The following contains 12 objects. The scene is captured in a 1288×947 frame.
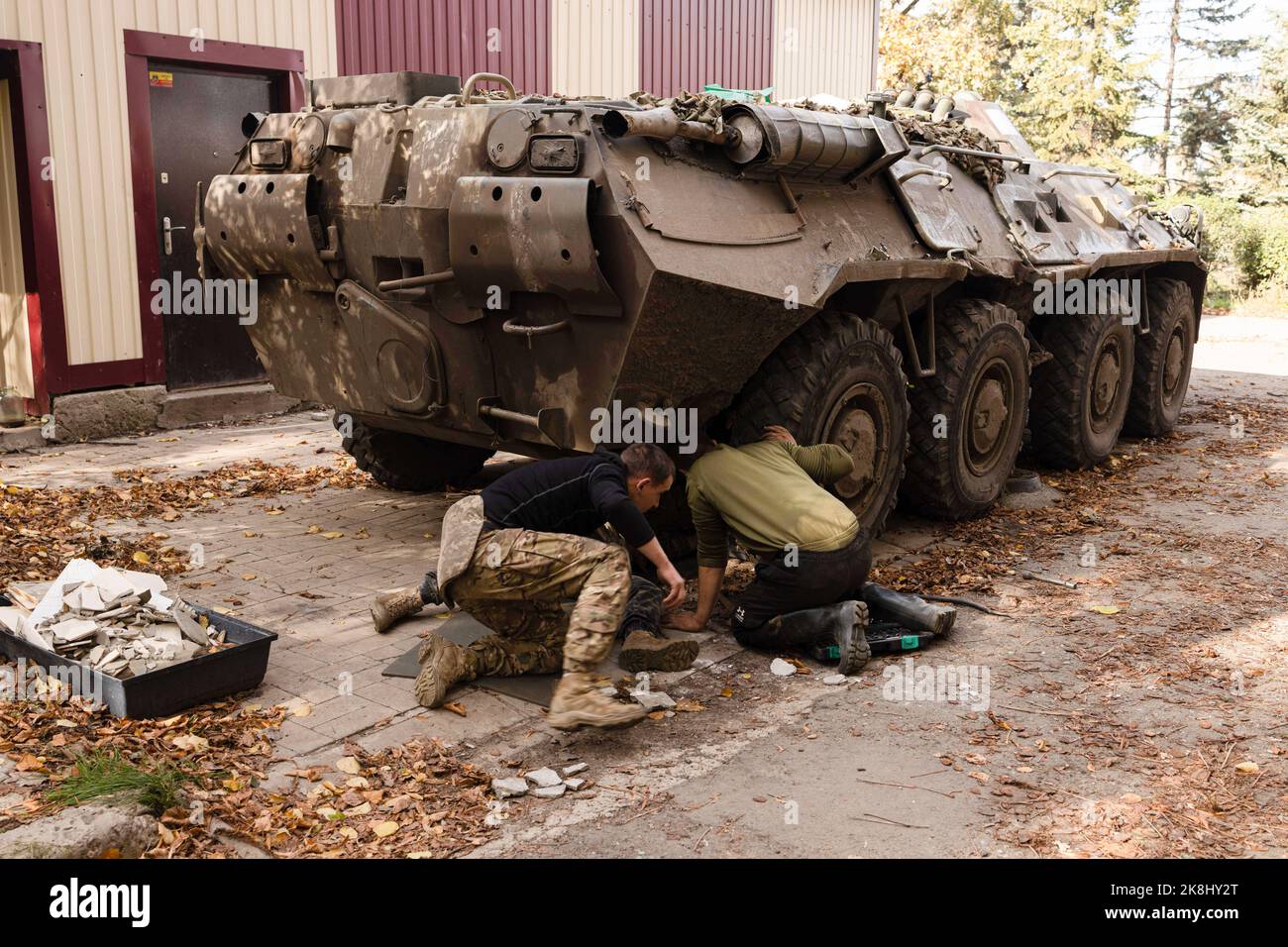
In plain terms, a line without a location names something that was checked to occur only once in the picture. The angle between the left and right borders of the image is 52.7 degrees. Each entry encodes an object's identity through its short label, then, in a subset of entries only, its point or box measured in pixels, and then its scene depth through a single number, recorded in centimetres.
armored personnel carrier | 586
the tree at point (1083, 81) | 3450
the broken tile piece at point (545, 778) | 444
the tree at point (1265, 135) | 2967
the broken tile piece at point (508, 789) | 436
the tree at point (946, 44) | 3275
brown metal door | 1099
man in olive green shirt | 565
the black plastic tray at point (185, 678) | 478
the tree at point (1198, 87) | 4044
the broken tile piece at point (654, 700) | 516
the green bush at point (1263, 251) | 2616
